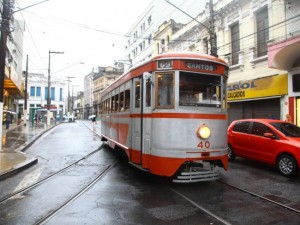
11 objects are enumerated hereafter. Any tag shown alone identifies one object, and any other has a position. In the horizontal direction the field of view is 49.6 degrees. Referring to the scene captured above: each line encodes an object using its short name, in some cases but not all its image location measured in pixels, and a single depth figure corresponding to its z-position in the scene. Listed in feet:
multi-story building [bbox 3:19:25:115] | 88.68
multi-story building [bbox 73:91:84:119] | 393.21
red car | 31.04
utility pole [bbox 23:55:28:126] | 125.59
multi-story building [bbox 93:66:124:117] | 276.21
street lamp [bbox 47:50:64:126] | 135.27
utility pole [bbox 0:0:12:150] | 42.98
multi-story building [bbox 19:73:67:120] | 227.40
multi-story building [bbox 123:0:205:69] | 112.93
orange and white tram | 24.50
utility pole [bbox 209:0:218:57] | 55.16
